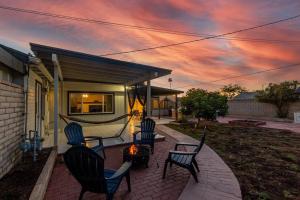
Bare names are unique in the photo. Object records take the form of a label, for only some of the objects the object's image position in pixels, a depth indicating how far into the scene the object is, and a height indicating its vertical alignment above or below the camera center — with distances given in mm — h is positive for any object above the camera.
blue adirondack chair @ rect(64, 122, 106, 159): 3323 -871
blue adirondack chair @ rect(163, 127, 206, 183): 2404 -1125
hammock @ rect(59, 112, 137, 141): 4522 -631
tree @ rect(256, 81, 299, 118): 11408 +535
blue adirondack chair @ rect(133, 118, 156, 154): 3933 -937
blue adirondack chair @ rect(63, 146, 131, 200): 1750 -921
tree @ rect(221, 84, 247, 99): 25967 +2383
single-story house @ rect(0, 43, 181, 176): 3117 +708
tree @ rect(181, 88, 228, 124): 7214 -106
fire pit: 2926 -1199
